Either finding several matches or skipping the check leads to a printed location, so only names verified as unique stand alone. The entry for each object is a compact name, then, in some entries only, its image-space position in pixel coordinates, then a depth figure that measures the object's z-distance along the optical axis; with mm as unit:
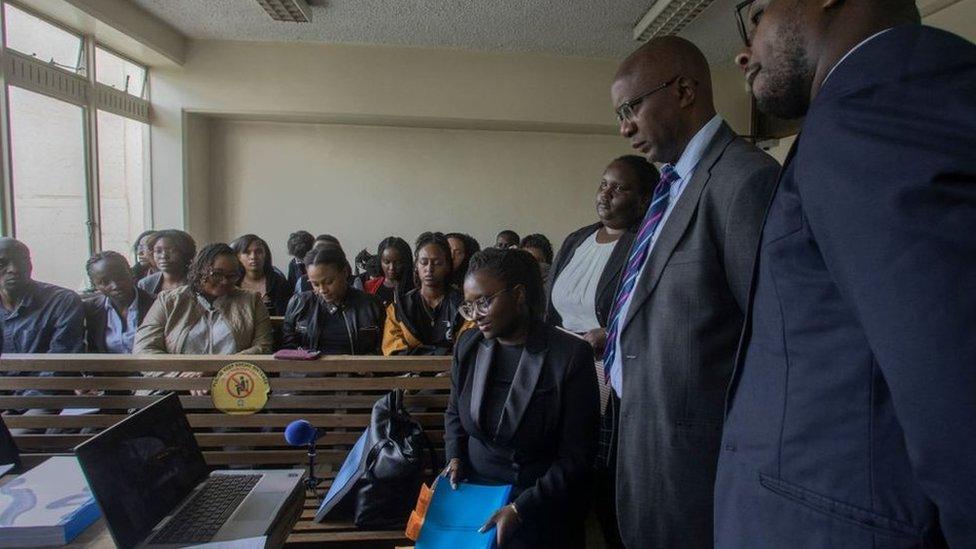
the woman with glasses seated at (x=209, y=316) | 2727
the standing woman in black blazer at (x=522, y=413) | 1693
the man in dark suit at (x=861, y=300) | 496
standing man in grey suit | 1063
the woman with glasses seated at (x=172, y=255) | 3402
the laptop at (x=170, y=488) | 1162
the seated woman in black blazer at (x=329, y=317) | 2969
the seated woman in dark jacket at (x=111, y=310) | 3115
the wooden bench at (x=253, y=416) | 1931
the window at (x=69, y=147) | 4074
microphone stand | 1850
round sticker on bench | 1989
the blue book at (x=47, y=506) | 1146
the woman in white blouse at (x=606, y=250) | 2037
